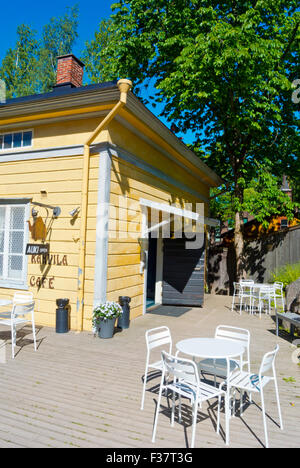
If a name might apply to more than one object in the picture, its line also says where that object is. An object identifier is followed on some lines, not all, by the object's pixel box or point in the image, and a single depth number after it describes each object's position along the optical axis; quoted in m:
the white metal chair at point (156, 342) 3.67
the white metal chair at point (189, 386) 2.81
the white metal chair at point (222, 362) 3.77
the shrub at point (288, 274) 9.98
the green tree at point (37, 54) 25.02
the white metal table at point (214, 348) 3.20
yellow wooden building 6.57
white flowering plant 6.11
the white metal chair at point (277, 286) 8.66
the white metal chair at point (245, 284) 9.01
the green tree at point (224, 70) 9.22
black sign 6.77
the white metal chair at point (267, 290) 8.26
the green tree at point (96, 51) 23.14
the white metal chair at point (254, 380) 3.05
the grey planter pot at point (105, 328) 6.14
